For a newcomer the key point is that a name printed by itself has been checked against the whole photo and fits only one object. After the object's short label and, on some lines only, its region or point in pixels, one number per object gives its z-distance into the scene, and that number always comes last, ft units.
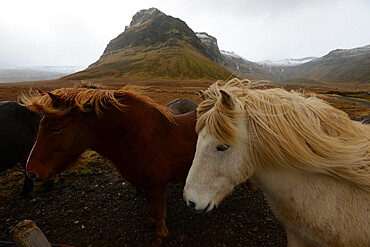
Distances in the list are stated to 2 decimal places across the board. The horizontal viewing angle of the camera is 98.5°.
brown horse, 7.02
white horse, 4.50
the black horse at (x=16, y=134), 11.51
